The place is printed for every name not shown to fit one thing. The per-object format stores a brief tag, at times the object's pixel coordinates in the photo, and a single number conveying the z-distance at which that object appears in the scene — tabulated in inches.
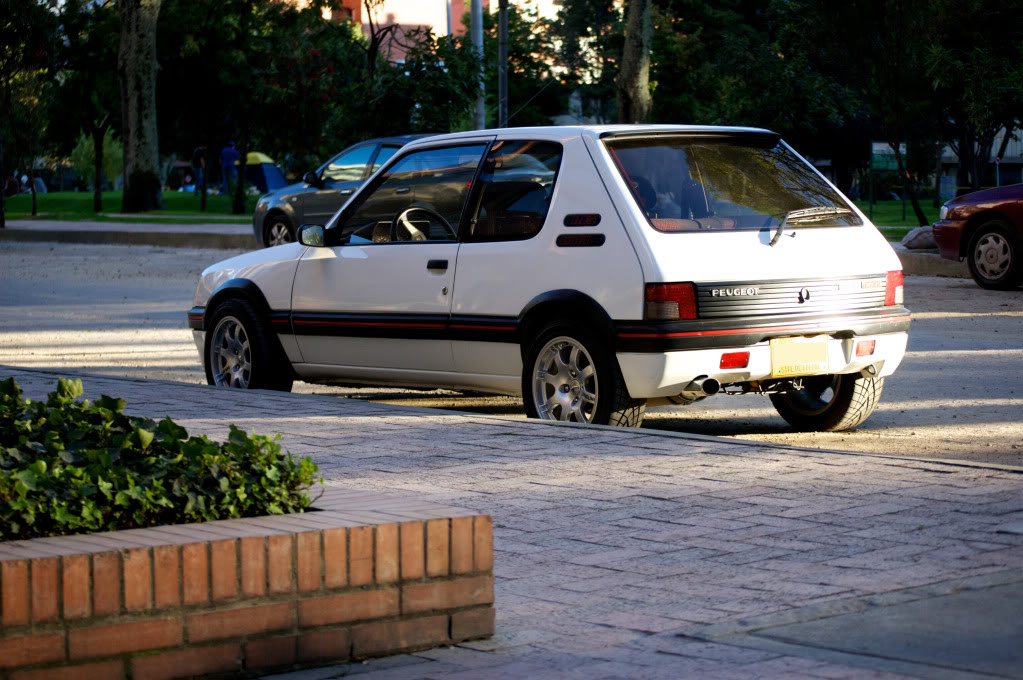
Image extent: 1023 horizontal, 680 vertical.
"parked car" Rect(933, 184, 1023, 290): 699.4
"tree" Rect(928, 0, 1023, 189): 939.3
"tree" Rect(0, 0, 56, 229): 1672.0
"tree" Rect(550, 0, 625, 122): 2913.4
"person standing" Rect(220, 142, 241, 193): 2256.4
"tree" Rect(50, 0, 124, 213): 2031.3
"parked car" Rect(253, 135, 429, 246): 906.1
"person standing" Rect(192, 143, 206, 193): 2478.0
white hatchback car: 318.3
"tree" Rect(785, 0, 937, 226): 1031.0
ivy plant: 166.1
